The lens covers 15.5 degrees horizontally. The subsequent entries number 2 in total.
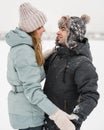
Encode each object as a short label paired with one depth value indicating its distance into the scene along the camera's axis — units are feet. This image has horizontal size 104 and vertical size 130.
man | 5.90
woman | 5.92
